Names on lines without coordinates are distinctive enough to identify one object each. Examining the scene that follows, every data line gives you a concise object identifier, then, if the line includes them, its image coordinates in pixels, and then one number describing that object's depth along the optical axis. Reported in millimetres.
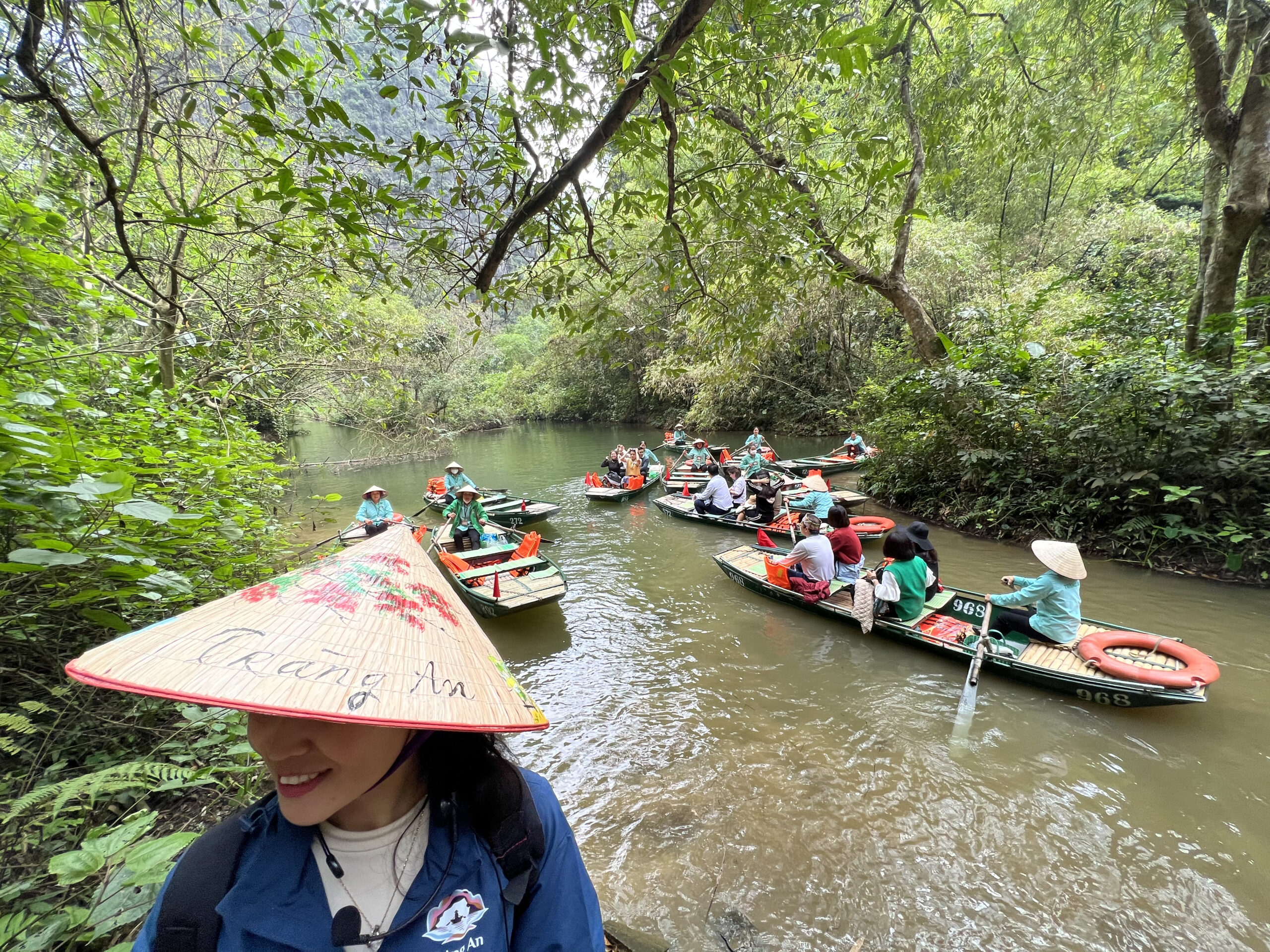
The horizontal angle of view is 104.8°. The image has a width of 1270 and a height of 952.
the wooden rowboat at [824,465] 14391
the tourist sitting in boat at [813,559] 6547
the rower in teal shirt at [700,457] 15930
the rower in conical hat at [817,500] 9211
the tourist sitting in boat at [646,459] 15883
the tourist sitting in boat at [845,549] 6727
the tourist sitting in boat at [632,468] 14258
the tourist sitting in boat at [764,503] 10555
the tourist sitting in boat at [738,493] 11359
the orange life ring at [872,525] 8836
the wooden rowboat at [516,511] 11680
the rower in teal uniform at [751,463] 13797
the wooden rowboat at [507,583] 6594
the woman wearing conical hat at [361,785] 912
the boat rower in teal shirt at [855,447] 14812
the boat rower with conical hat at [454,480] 11748
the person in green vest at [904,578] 5531
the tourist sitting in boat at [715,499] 11234
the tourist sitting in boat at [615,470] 14491
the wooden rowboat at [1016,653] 4402
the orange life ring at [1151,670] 4145
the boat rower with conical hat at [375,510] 9469
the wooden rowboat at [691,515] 10570
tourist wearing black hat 5805
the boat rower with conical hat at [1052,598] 4652
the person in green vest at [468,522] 9141
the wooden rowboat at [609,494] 13453
